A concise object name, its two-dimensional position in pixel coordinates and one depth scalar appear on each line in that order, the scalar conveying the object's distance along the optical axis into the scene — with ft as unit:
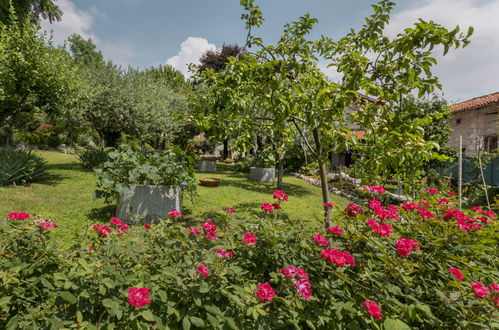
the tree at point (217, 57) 81.53
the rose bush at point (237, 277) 4.39
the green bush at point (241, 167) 56.80
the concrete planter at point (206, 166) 56.75
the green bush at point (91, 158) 43.24
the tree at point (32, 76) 27.89
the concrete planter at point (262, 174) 45.27
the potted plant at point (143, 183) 17.19
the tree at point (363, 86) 9.11
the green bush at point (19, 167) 25.52
